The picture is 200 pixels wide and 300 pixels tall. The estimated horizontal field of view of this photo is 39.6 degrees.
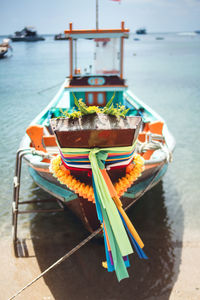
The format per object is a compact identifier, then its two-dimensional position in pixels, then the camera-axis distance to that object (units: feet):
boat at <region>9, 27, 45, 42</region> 369.34
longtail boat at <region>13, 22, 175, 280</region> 10.40
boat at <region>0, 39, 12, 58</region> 150.92
